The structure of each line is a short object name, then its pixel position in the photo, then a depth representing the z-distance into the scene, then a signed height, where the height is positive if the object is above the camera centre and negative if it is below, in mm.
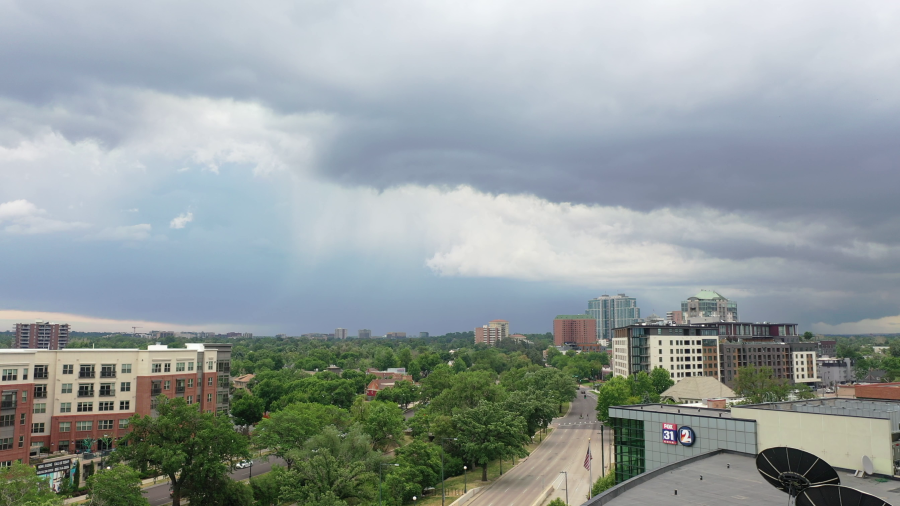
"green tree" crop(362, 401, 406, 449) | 88688 -17641
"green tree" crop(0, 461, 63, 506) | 47625 -15582
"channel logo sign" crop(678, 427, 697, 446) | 48500 -10420
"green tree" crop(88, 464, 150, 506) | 53188 -16769
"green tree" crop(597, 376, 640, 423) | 112500 -16487
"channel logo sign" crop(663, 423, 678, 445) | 49750 -10394
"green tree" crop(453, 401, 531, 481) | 80062 -17411
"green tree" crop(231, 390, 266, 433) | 120888 -20943
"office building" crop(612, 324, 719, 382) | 161375 -9421
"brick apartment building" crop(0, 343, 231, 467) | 73125 -11827
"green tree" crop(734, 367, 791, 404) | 105875 -14342
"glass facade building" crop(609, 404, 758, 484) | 45781 -10399
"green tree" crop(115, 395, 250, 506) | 62469 -15064
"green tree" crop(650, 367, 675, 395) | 144625 -16453
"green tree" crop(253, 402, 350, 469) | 76062 -16220
